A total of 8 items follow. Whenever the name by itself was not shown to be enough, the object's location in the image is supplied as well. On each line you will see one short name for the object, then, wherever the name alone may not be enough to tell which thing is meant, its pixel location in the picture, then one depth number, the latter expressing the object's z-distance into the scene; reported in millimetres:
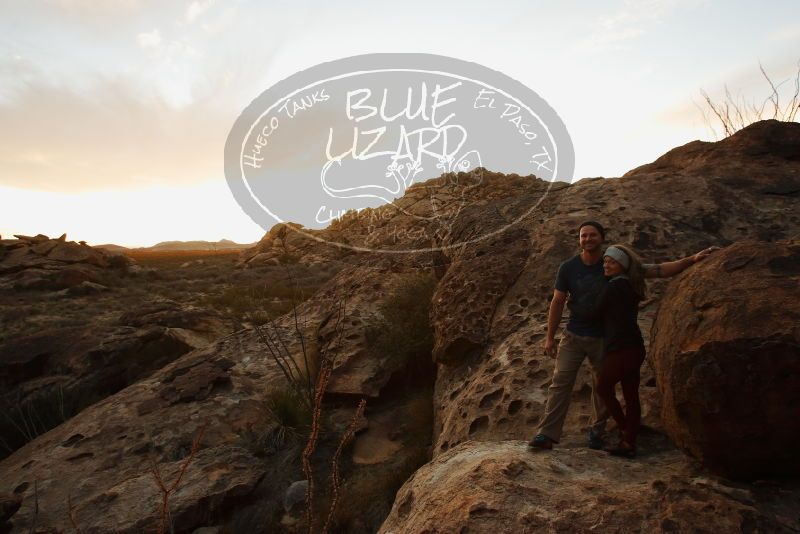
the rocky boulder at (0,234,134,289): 19500
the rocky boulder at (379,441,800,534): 2475
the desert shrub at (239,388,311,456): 6250
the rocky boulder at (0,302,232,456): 8211
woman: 3439
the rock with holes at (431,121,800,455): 4891
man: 3643
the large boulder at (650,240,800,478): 2549
